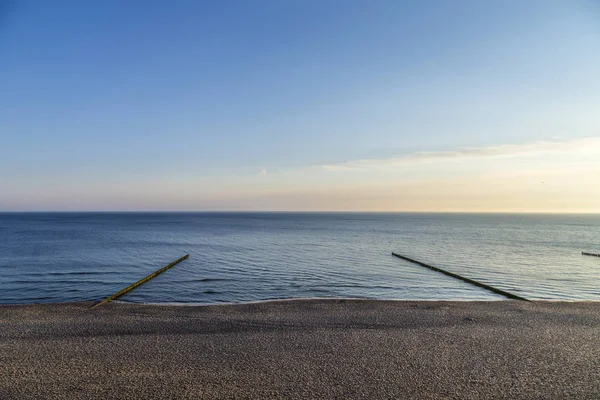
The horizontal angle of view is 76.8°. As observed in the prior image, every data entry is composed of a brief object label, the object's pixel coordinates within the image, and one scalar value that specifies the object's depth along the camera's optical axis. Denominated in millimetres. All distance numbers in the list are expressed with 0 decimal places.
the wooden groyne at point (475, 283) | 22155
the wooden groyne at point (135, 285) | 20375
